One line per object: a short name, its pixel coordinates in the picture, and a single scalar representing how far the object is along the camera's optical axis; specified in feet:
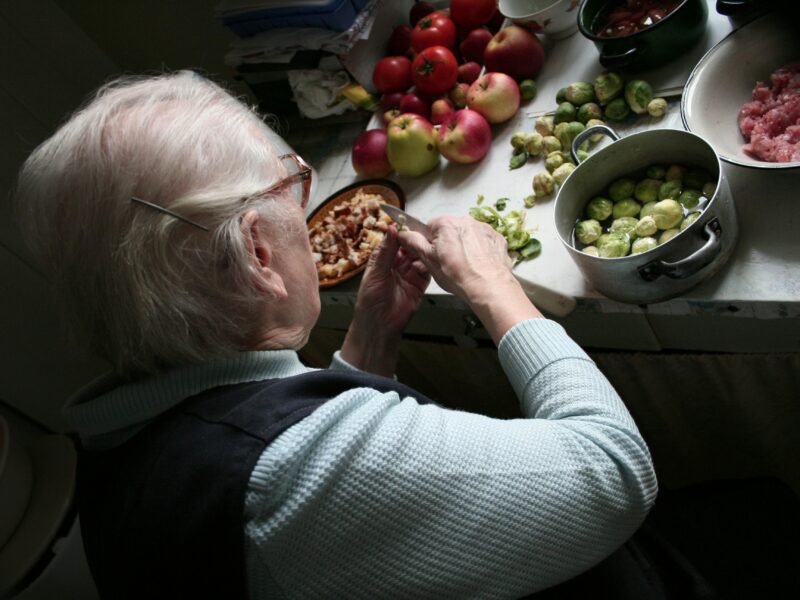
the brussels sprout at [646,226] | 3.01
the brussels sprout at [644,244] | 2.97
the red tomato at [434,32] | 5.02
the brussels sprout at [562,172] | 3.67
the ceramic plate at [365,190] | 4.44
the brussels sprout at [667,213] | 2.96
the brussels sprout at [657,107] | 3.63
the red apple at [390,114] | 4.98
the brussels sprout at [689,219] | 2.97
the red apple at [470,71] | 4.85
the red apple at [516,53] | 4.46
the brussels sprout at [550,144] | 3.90
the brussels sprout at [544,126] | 4.01
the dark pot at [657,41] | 3.56
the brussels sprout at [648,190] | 3.15
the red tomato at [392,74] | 5.13
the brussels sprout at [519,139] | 4.09
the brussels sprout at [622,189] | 3.24
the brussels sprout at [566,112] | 3.96
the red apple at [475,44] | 4.89
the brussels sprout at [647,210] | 3.09
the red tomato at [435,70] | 4.76
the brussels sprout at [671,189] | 3.07
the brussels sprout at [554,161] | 3.78
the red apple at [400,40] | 5.44
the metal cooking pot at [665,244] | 2.64
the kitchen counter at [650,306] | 2.80
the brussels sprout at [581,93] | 3.96
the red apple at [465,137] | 4.22
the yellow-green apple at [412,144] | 4.41
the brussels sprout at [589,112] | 3.88
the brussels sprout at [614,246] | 3.04
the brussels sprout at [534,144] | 3.98
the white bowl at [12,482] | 5.64
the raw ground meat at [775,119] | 2.88
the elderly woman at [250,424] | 1.90
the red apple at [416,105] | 4.92
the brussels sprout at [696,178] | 3.05
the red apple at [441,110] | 4.74
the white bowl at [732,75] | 3.09
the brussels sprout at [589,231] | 3.21
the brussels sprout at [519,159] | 4.11
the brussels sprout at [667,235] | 2.97
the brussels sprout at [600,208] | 3.26
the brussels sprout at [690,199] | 3.03
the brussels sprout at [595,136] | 3.77
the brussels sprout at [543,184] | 3.73
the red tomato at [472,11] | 4.95
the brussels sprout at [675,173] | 3.10
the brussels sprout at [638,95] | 3.65
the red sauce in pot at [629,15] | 3.90
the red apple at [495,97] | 4.31
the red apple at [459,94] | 4.76
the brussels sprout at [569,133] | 3.79
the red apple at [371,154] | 4.74
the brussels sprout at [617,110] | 3.80
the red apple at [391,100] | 5.12
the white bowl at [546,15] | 4.38
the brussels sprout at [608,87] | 3.86
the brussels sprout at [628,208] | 3.18
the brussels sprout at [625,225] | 3.11
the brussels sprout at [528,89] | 4.42
